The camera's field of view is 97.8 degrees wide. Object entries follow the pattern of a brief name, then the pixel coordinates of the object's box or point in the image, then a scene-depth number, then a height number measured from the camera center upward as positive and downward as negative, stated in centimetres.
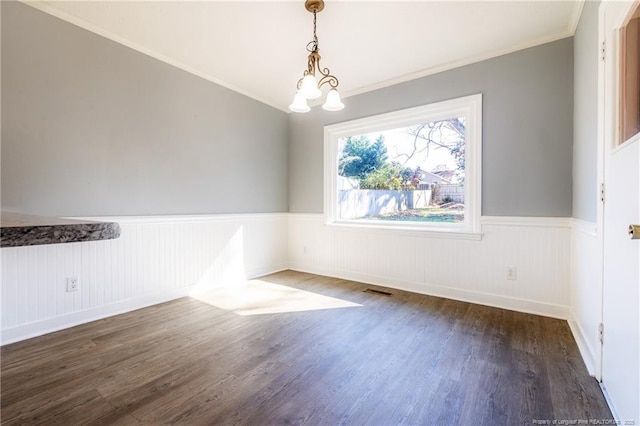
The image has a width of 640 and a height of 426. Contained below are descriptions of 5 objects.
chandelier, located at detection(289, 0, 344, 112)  206 +94
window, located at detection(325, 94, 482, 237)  302 +56
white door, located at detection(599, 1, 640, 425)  123 -1
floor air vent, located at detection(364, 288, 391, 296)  324 -94
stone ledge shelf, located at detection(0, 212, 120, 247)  46 -4
